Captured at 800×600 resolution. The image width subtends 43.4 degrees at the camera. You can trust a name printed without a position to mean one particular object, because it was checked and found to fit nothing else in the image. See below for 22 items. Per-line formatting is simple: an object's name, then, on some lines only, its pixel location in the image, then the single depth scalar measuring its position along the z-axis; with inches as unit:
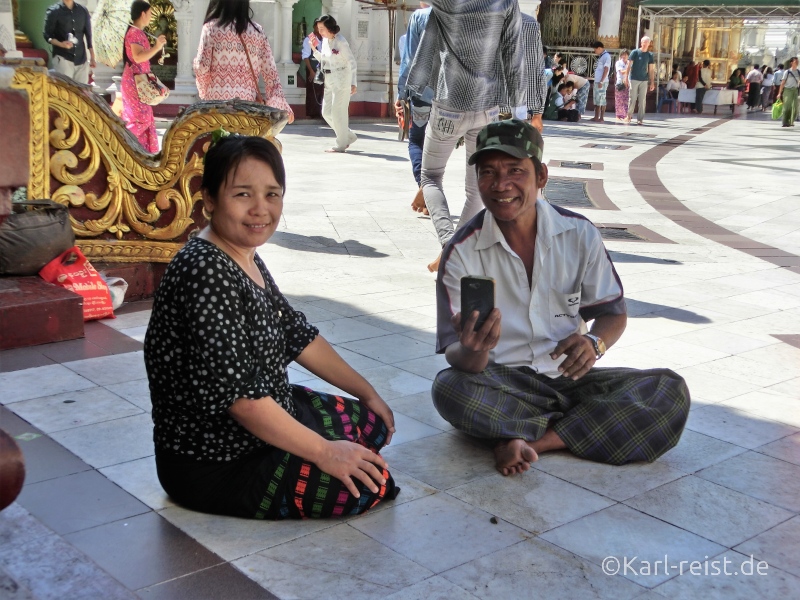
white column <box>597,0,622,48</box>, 1105.4
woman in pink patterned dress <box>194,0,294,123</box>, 282.7
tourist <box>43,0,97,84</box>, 543.8
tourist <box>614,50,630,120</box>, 861.8
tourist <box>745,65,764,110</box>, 1233.4
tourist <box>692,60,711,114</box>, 1182.3
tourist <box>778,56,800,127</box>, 888.9
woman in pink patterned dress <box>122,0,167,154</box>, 306.3
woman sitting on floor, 105.3
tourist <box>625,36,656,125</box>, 834.8
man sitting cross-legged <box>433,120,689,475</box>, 133.3
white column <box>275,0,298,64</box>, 721.6
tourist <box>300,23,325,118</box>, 693.3
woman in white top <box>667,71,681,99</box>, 1162.6
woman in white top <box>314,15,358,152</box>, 499.5
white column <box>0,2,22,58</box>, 215.5
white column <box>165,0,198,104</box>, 695.1
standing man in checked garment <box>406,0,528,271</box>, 231.5
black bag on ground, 191.2
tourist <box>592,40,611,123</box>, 906.1
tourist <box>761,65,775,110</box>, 1291.6
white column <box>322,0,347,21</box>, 749.3
